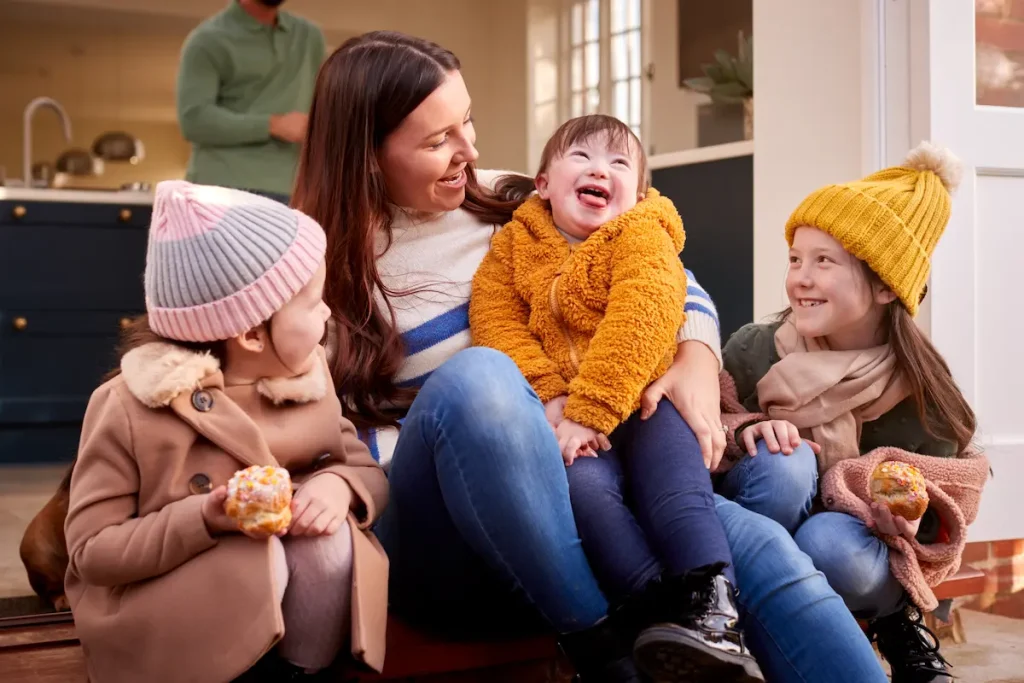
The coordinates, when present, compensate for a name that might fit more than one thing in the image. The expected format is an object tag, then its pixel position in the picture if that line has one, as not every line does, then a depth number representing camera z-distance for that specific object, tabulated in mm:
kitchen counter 4176
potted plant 3334
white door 2234
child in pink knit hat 1129
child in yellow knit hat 1511
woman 1281
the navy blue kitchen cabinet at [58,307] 4219
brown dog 1746
